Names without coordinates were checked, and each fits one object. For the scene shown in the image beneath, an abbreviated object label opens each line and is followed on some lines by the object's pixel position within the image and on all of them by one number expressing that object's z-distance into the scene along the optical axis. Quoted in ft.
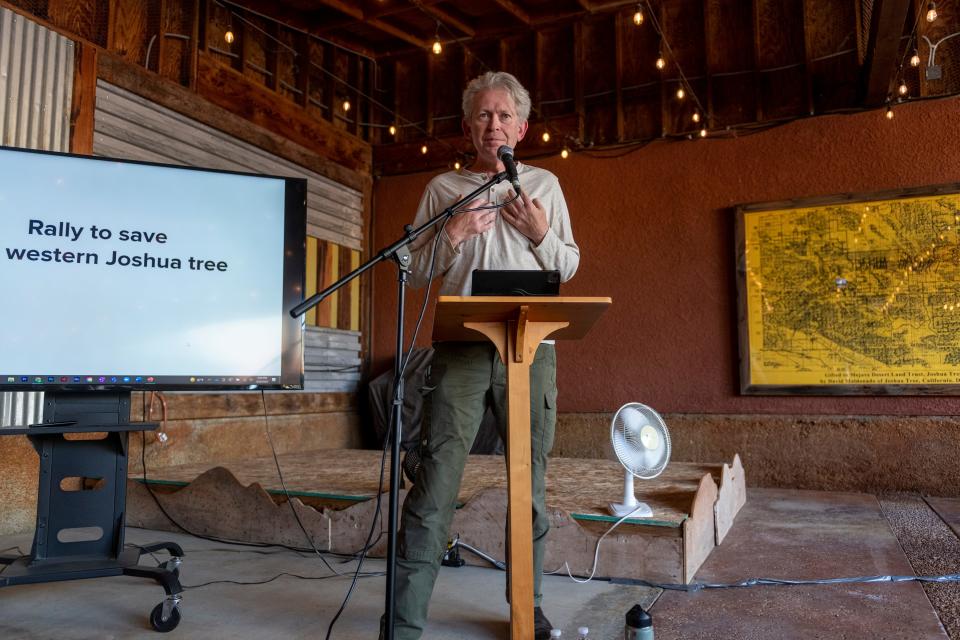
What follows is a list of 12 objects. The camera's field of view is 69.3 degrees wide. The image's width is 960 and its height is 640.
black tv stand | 7.85
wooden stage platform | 9.48
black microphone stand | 5.84
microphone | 6.17
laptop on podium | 6.28
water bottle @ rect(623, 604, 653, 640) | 5.52
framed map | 16.99
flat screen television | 8.08
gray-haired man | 6.82
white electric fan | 10.02
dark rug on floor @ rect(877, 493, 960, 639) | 8.28
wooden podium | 6.24
